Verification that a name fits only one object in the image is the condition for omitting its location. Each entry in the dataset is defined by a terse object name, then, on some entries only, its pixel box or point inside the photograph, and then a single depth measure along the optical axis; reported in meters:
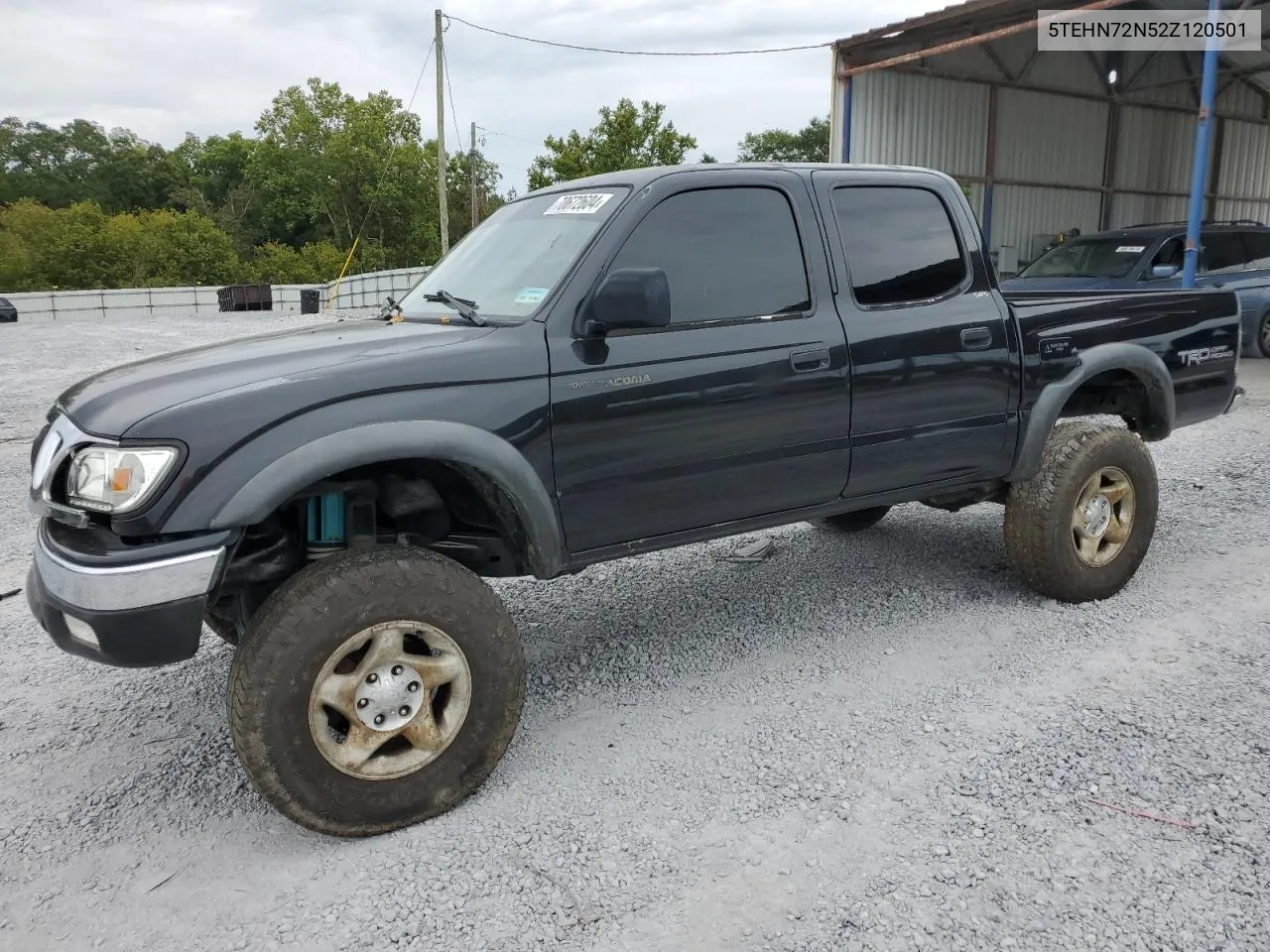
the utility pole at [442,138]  27.52
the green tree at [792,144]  65.62
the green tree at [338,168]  54.34
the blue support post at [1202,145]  11.36
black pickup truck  2.50
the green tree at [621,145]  34.47
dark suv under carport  11.29
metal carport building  15.95
